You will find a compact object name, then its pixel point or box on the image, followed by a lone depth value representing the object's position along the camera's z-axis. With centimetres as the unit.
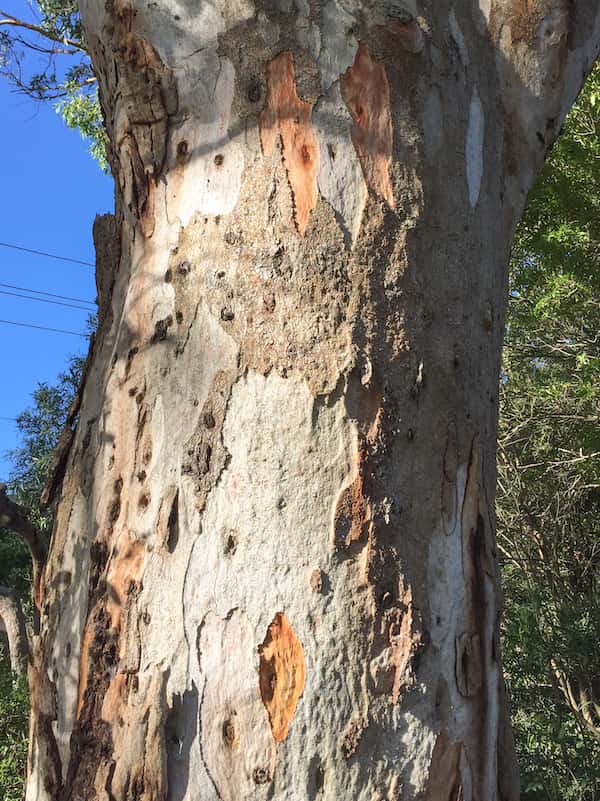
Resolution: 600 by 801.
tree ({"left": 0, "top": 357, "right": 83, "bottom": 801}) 1007
